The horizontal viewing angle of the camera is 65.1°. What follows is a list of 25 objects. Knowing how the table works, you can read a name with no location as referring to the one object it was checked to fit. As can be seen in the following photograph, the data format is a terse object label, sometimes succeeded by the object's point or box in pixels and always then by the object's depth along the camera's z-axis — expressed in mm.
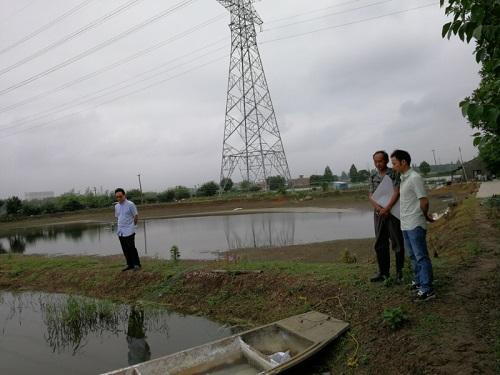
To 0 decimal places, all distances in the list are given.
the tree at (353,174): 75000
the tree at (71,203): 71188
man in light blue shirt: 9789
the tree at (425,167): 73050
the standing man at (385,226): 6055
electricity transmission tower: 40312
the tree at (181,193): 68119
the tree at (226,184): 53444
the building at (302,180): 84250
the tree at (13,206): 69250
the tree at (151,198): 67875
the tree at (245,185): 54062
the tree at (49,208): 70500
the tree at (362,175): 73238
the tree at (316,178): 73900
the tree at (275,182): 55466
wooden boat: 5227
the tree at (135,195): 69100
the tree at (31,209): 69875
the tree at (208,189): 63656
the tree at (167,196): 67500
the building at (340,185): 56291
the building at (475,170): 48731
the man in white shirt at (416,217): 5285
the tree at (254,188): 55750
